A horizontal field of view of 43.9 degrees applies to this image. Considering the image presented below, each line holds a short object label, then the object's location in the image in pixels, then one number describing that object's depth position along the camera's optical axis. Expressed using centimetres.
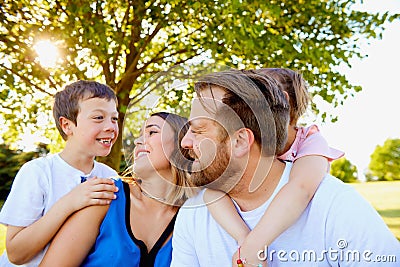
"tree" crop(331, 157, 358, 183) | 2927
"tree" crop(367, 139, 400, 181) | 4009
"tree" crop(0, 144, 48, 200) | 2344
